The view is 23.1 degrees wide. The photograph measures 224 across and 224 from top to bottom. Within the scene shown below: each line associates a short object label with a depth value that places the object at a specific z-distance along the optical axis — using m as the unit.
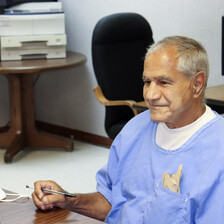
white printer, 4.30
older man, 1.38
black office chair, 3.45
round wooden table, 4.32
